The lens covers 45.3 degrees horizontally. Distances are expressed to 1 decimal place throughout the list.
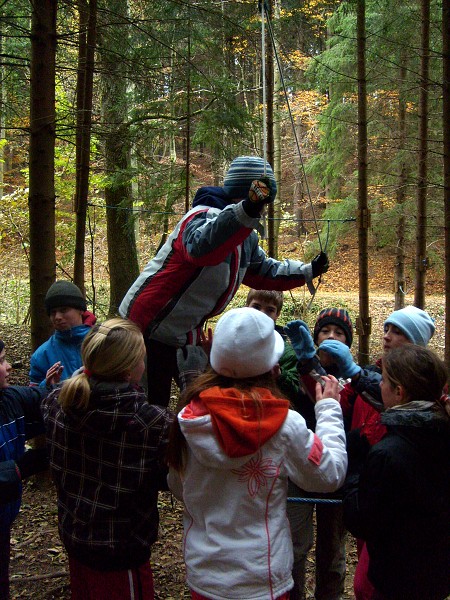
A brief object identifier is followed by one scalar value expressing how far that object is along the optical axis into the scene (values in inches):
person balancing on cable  108.0
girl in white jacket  72.8
